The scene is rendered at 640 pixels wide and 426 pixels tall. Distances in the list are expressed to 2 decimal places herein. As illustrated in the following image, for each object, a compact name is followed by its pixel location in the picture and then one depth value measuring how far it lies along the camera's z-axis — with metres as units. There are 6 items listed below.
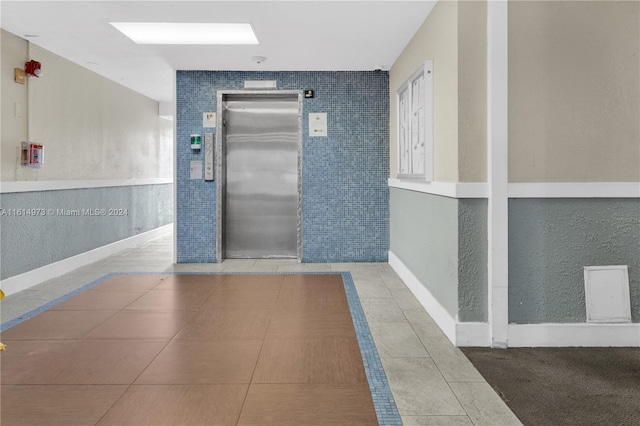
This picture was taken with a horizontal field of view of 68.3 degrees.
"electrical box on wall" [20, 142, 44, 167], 4.75
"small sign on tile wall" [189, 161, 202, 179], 6.14
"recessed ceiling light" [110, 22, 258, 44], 4.61
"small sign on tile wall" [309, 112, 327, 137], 6.12
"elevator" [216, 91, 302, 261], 6.30
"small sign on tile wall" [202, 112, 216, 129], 6.15
